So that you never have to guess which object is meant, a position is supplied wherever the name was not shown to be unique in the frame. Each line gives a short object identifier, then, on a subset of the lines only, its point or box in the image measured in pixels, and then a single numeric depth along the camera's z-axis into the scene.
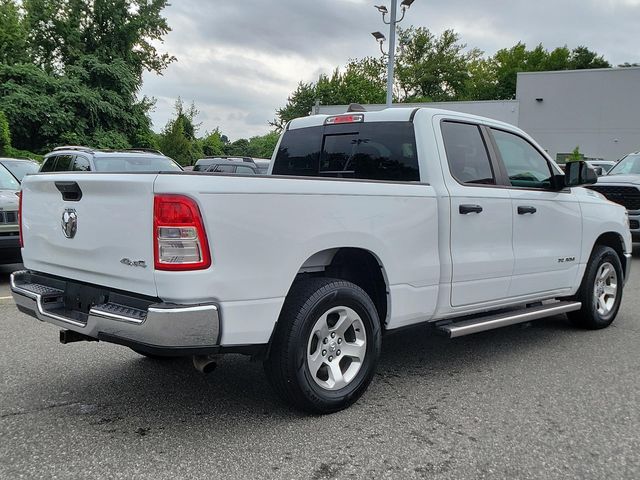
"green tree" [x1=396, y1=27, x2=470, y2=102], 68.44
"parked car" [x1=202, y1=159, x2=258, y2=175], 17.81
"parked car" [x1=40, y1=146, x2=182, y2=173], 10.56
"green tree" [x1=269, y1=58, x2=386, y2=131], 58.03
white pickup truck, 2.96
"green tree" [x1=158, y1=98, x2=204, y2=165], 38.09
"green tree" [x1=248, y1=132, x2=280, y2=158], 64.66
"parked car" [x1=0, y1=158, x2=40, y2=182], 11.50
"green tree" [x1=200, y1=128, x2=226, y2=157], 51.98
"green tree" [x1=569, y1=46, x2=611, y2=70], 65.69
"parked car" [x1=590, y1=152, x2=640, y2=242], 11.23
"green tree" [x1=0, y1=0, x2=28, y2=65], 35.59
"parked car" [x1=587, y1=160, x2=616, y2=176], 17.47
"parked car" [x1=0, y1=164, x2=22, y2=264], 7.72
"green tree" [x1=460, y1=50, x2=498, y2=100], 69.50
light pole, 16.92
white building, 34.38
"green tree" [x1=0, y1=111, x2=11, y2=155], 23.45
